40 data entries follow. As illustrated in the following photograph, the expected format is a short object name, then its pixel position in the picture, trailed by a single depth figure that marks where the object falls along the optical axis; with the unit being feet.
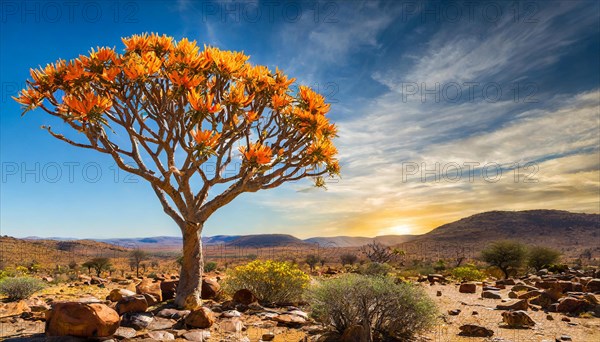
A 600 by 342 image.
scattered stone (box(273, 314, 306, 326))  29.63
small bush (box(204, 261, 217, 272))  107.65
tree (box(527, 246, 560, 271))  96.53
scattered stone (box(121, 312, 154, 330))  27.55
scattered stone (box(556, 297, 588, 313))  39.17
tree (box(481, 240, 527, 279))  96.32
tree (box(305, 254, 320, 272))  125.13
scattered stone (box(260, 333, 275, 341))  25.43
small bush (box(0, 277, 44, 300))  44.14
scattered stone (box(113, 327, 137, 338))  24.96
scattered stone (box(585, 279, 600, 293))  51.51
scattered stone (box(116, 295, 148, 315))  29.89
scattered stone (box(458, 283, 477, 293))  55.52
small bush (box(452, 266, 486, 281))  75.97
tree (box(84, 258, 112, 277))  110.22
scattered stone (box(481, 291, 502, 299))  48.61
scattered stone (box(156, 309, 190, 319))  29.59
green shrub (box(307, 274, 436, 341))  25.12
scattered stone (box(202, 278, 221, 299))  39.83
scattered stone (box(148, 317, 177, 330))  27.27
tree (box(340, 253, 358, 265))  140.36
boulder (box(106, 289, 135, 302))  36.11
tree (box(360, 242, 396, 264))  90.25
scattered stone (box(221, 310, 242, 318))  30.74
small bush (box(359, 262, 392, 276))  73.61
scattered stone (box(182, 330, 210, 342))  24.93
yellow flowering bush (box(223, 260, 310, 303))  39.09
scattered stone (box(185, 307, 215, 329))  27.43
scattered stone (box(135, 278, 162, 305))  35.94
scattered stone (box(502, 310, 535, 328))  32.17
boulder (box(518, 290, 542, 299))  45.57
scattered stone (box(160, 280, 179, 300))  38.22
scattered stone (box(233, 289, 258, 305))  36.45
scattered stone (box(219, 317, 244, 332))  27.86
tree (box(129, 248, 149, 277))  141.82
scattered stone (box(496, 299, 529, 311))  38.58
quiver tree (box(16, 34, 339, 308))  29.48
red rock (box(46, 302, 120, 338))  23.35
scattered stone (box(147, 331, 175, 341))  24.32
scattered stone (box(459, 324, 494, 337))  28.71
